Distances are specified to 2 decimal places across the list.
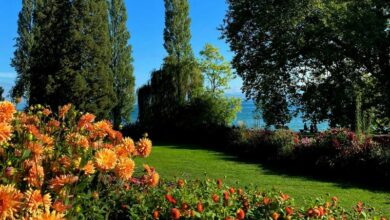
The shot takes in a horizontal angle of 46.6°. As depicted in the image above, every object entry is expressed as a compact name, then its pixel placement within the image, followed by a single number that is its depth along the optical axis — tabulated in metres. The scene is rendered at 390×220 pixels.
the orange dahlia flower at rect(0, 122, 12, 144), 1.69
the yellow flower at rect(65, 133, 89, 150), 2.40
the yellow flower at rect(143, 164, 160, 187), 2.80
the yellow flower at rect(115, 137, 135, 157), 2.35
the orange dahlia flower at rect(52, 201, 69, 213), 1.65
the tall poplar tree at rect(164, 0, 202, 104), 35.44
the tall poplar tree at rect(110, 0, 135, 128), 33.56
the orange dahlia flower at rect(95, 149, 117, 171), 1.97
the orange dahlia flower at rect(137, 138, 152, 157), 2.62
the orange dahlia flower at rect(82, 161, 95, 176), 1.95
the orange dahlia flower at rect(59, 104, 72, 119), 3.00
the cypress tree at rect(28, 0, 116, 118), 25.45
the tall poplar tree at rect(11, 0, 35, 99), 36.47
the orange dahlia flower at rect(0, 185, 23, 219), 1.31
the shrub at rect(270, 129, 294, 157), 12.65
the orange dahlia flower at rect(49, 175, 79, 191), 1.85
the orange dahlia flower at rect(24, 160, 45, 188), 1.88
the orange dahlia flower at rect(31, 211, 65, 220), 1.39
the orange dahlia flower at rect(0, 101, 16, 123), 2.21
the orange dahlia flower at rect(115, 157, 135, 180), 2.20
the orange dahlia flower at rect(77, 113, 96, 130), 2.81
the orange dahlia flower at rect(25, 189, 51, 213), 1.61
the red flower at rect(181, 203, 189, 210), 2.94
